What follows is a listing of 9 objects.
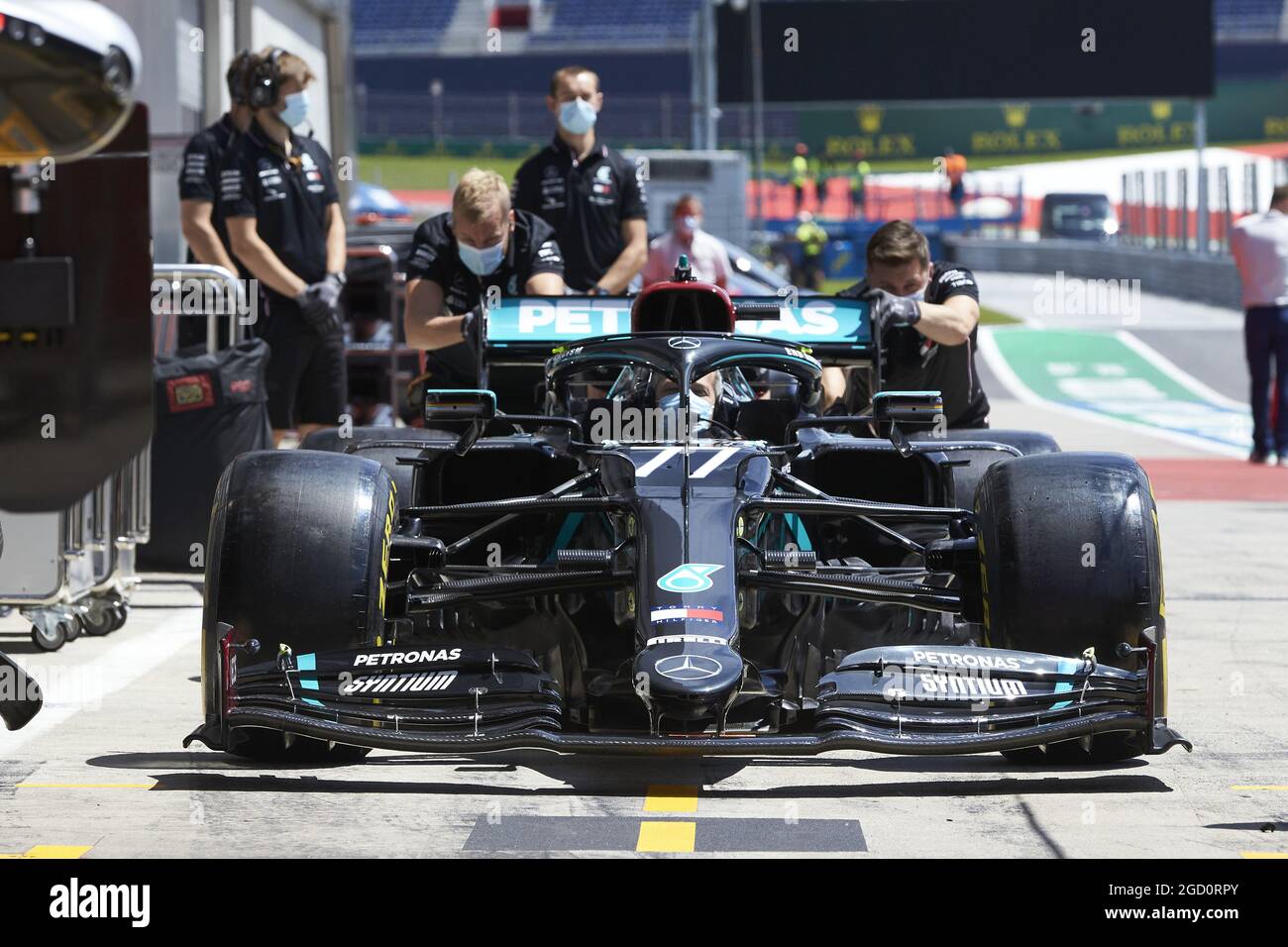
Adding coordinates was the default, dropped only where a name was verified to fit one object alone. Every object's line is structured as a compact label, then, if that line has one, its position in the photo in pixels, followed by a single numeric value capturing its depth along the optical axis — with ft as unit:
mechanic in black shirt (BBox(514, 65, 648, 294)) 30.71
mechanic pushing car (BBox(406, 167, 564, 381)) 25.63
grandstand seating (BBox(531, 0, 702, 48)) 174.81
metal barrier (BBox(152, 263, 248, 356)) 28.07
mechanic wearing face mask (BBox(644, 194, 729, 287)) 44.98
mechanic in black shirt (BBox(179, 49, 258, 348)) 29.58
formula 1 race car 16.06
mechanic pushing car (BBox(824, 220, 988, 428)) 25.82
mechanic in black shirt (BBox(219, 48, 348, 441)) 29.12
